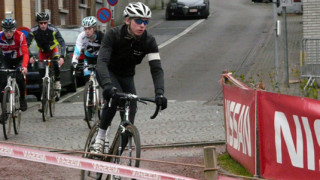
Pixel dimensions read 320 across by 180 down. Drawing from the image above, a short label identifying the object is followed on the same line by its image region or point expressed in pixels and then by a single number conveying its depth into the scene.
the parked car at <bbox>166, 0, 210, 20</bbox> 46.54
